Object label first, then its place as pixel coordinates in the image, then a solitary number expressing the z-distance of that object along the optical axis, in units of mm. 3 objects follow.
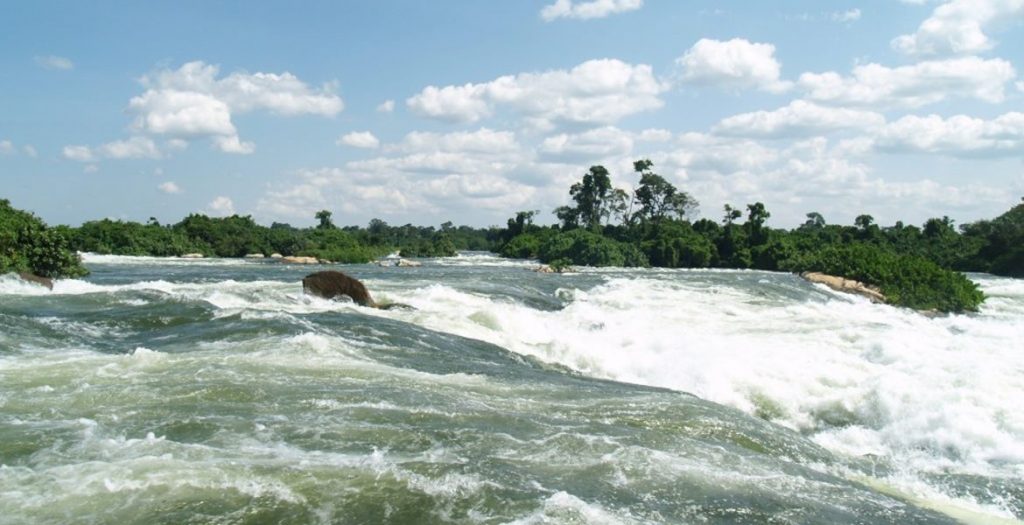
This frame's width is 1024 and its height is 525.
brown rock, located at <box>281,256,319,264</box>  48219
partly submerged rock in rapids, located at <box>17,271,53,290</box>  18506
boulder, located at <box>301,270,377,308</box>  18016
